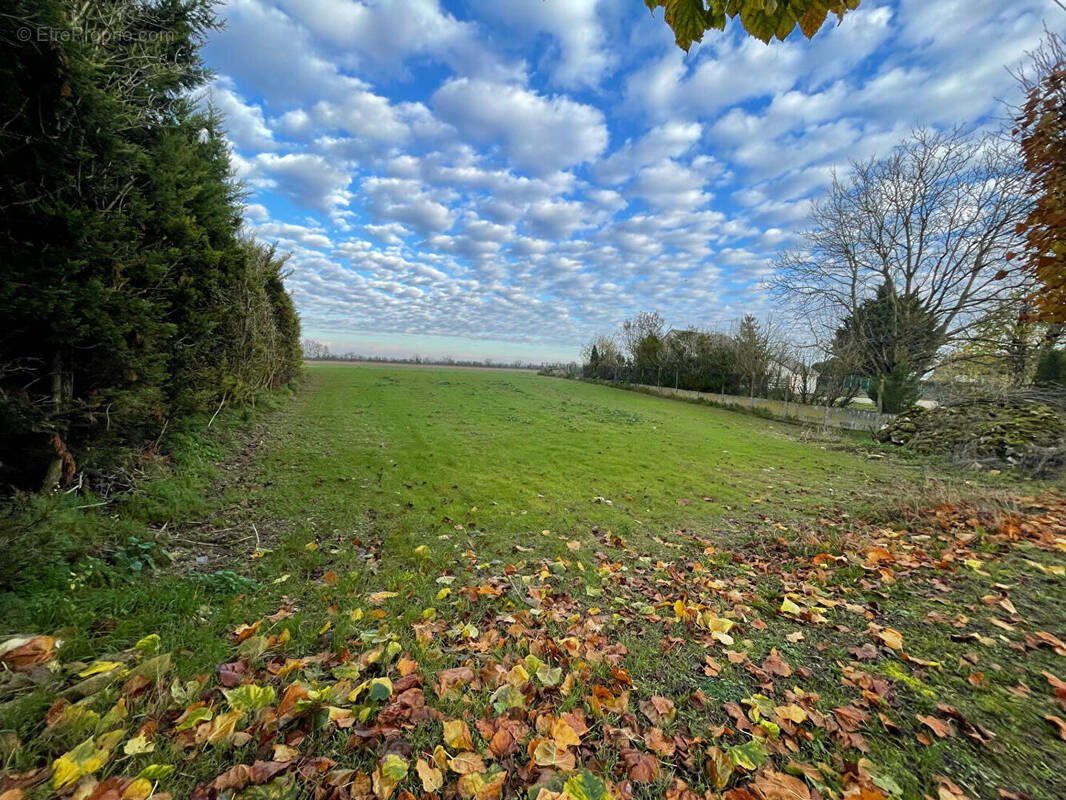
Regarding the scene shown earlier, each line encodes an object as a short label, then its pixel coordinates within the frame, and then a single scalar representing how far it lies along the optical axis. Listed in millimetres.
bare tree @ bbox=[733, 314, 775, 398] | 23359
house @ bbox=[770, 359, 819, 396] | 21703
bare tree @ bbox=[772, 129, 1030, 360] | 14477
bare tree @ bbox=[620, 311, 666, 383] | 31391
